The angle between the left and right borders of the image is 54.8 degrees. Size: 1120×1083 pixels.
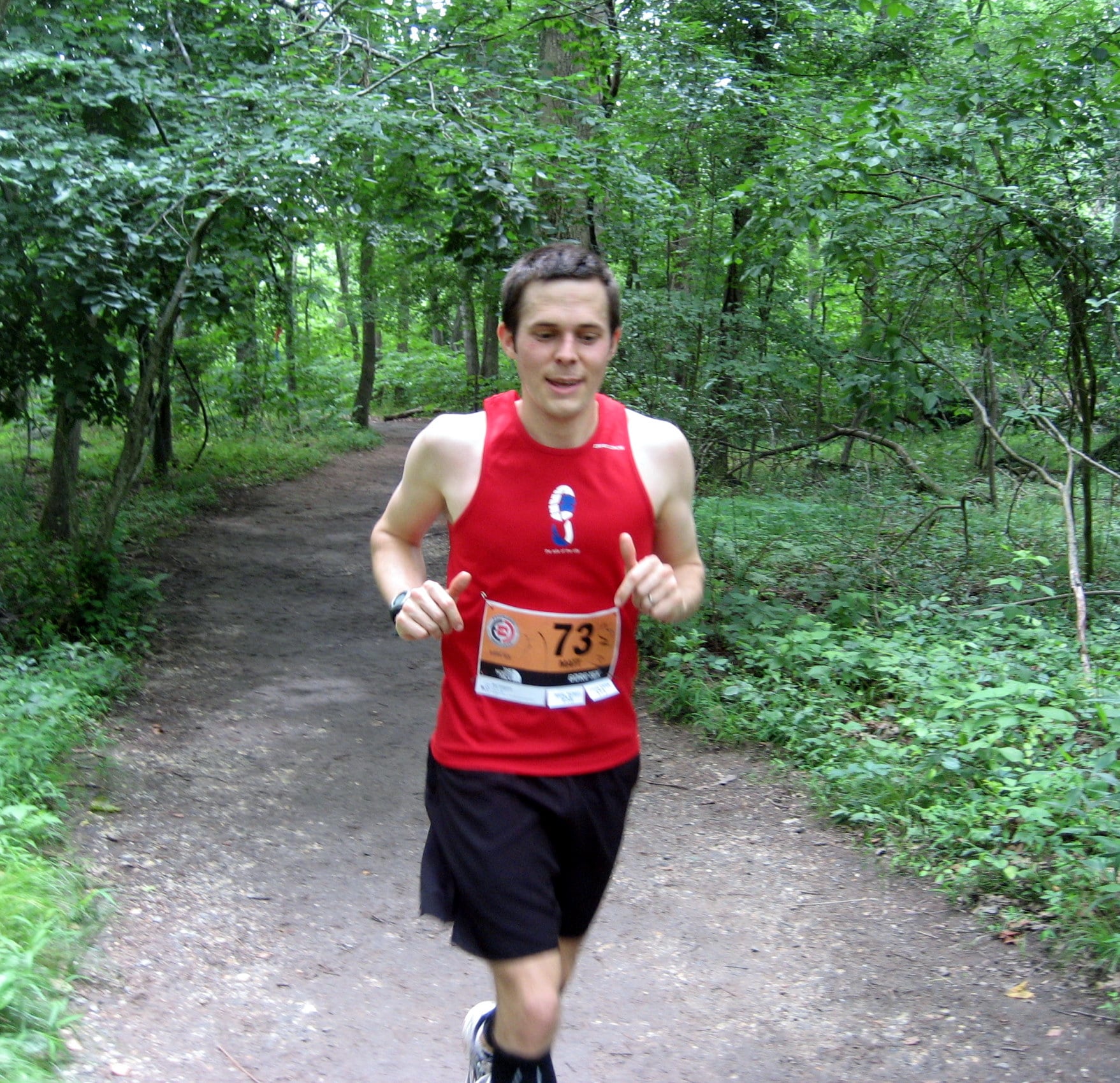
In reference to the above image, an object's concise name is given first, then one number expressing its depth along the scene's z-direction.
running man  2.36
